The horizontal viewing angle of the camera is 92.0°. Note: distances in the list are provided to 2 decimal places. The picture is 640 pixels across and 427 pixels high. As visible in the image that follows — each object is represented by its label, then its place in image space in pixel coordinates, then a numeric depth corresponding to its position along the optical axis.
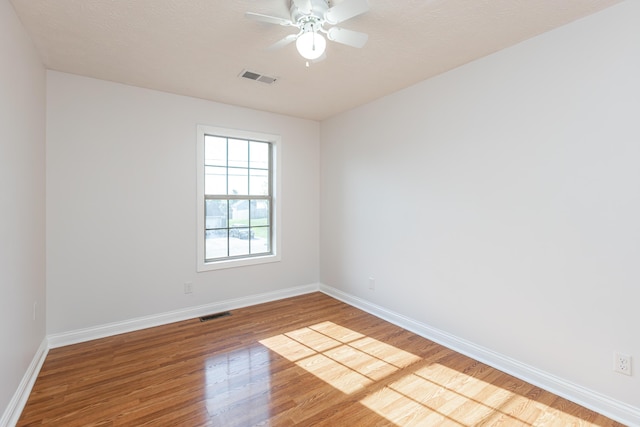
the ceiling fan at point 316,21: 1.74
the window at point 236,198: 3.66
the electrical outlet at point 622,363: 1.86
